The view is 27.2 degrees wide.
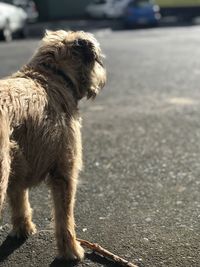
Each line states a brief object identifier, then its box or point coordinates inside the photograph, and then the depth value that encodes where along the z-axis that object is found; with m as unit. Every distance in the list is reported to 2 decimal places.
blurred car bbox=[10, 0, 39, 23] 21.48
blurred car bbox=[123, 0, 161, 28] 21.81
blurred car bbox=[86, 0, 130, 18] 24.06
